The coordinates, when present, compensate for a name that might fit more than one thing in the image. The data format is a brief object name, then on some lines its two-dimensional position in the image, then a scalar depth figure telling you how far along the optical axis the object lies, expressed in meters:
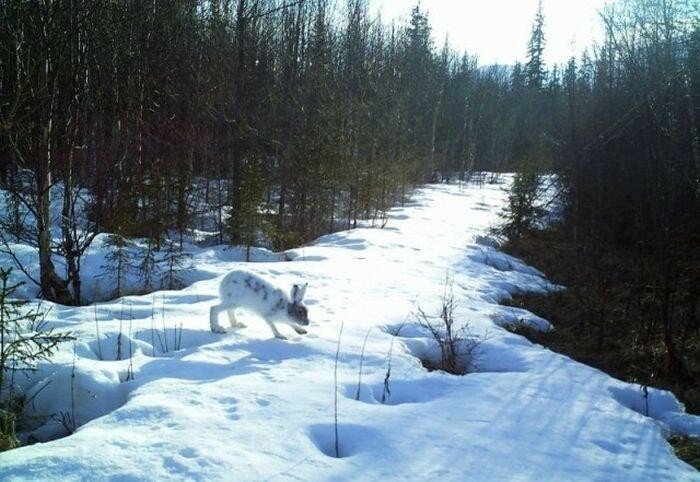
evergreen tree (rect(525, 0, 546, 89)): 71.25
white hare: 6.65
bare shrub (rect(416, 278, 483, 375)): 6.57
